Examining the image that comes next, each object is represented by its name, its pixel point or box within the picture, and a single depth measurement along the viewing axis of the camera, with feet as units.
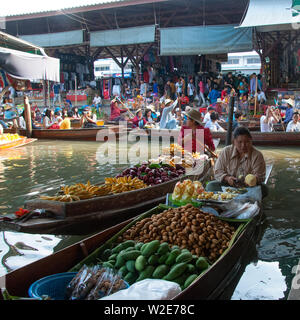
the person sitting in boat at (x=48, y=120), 45.47
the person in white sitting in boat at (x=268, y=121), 37.42
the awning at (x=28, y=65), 28.68
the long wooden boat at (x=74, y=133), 42.88
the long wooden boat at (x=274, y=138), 35.63
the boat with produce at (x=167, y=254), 8.23
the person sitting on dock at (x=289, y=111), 39.47
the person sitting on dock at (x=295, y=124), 36.24
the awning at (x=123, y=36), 49.83
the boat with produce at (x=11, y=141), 34.32
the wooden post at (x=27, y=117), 41.88
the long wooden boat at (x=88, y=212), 11.59
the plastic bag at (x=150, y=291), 6.73
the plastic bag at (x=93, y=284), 7.54
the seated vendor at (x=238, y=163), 14.73
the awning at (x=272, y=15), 39.11
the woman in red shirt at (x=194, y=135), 19.35
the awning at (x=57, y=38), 55.26
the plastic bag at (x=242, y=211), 12.53
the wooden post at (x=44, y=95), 56.34
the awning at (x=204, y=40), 45.29
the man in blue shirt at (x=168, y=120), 37.19
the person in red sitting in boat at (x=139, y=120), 43.04
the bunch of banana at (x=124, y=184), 15.01
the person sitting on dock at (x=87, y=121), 45.63
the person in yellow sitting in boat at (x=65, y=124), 43.75
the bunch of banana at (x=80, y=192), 13.25
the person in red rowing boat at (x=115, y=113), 48.14
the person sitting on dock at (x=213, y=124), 35.85
